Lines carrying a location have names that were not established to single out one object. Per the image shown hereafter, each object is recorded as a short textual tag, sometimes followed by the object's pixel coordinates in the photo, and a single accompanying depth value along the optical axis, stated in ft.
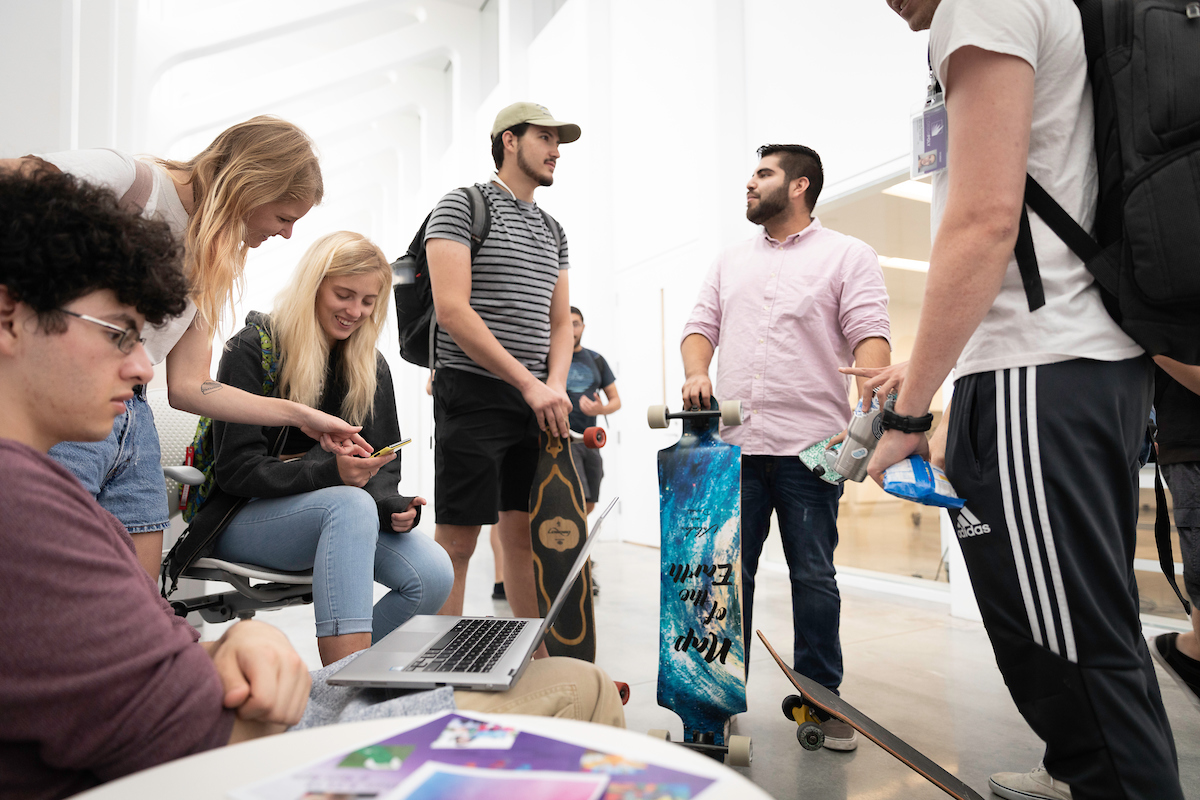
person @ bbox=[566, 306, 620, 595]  14.25
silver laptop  2.82
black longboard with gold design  6.84
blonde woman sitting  5.46
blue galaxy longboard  6.05
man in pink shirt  6.73
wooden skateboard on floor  4.58
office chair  5.79
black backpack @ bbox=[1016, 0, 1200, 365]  3.02
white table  1.72
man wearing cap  6.81
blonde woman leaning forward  5.04
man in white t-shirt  3.18
